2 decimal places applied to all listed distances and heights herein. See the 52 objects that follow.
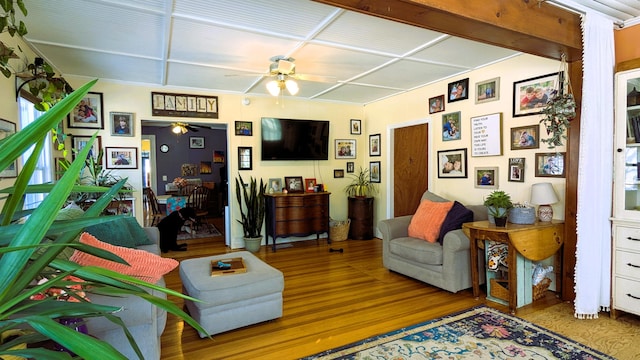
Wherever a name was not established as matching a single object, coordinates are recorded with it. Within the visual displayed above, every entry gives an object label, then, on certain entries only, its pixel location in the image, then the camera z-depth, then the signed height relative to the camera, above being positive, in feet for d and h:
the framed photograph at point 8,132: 8.09 +1.06
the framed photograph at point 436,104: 14.66 +2.97
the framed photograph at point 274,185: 18.04 -0.72
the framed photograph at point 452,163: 13.70 +0.29
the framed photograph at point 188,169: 31.30 +0.34
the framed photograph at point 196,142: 31.48 +2.90
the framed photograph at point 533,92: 10.61 +2.57
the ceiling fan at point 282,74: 11.34 +3.54
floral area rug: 7.14 -3.94
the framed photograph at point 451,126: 13.89 +1.86
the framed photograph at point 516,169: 11.53 +0.02
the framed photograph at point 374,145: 18.88 +1.52
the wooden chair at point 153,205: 20.72 -1.99
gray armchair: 10.45 -2.85
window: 9.96 +0.60
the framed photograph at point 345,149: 19.65 +1.32
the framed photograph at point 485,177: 12.46 -0.27
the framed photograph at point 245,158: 17.35 +0.74
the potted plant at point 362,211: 18.53 -2.21
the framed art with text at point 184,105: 15.49 +3.24
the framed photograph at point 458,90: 13.48 +3.32
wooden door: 16.10 +0.19
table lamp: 9.95 -0.85
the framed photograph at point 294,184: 18.40 -0.68
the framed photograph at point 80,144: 14.30 +1.27
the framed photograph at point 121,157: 14.82 +0.73
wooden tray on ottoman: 8.50 -2.52
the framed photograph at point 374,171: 18.93 +0.00
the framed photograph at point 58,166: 12.83 +0.31
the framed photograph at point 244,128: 17.21 +2.29
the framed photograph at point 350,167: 19.98 +0.25
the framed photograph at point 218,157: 32.32 +1.50
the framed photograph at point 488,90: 12.29 +3.00
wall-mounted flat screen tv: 17.62 +1.77
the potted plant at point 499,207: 9.84 -1.11
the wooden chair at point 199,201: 21.70 -1.90
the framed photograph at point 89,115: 14.26 +2.55
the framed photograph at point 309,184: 18.80 -0.70
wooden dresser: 16.80 -2.19
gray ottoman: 7.87 -3.03
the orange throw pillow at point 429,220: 11.67 -1.79
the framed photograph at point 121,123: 14.84 +2.24
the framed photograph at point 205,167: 31.99 +0.53
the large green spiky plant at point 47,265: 1.68 -0.53
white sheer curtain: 8.55 +0.20
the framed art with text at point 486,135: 12.25 +1.33
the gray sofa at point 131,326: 5.66 -2.66
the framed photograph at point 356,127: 19.85 +2.63
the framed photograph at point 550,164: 10.39 +0.16
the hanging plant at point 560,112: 9.07 +1.57
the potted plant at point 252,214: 16.63 -2.13
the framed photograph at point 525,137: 11.10 +1.11
